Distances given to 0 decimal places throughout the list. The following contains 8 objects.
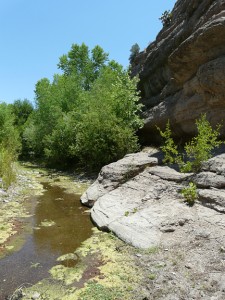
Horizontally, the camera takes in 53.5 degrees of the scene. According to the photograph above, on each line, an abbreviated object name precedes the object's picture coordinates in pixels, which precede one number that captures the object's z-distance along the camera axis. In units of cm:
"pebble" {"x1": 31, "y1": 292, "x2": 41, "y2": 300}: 433
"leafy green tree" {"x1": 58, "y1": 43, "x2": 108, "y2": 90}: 3068
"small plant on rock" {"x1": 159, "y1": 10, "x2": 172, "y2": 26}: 1620
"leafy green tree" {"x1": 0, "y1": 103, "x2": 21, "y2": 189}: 1143
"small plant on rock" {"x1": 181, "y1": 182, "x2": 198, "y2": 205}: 716
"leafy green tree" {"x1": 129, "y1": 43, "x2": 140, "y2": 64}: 2736
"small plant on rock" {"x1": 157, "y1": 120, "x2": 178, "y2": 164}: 951
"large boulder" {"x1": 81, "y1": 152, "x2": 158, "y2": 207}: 983
